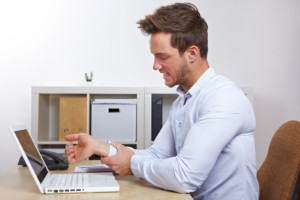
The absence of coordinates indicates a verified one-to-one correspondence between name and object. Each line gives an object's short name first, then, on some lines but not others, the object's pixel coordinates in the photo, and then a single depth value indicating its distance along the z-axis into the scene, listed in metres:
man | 1.19
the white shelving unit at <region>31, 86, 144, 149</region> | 2.85
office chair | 1.22
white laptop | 1.12
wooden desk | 1.09
